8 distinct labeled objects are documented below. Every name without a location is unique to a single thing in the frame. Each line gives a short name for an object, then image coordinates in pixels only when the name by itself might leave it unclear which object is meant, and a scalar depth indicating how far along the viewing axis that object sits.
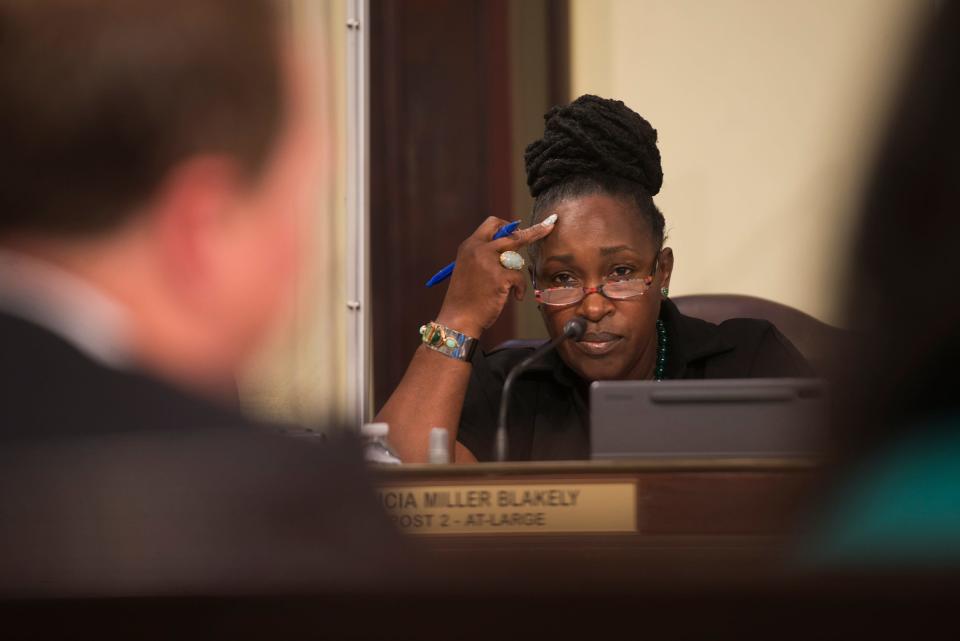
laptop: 6.40
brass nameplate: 5.15
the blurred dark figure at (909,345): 2.02
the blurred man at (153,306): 2.43
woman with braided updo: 7.04
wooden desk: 3.13
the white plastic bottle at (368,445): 2.50
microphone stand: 6.75
